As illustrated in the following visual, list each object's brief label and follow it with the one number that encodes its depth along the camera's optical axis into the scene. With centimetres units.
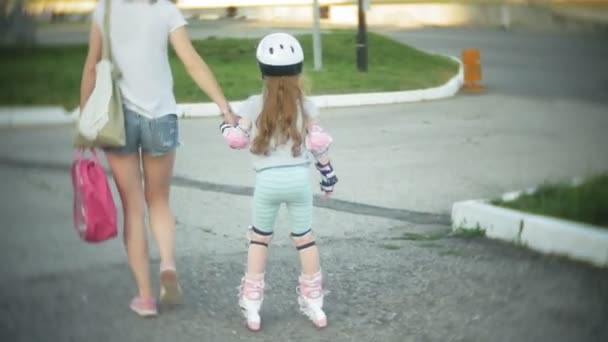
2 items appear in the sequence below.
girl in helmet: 522
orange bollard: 1948
